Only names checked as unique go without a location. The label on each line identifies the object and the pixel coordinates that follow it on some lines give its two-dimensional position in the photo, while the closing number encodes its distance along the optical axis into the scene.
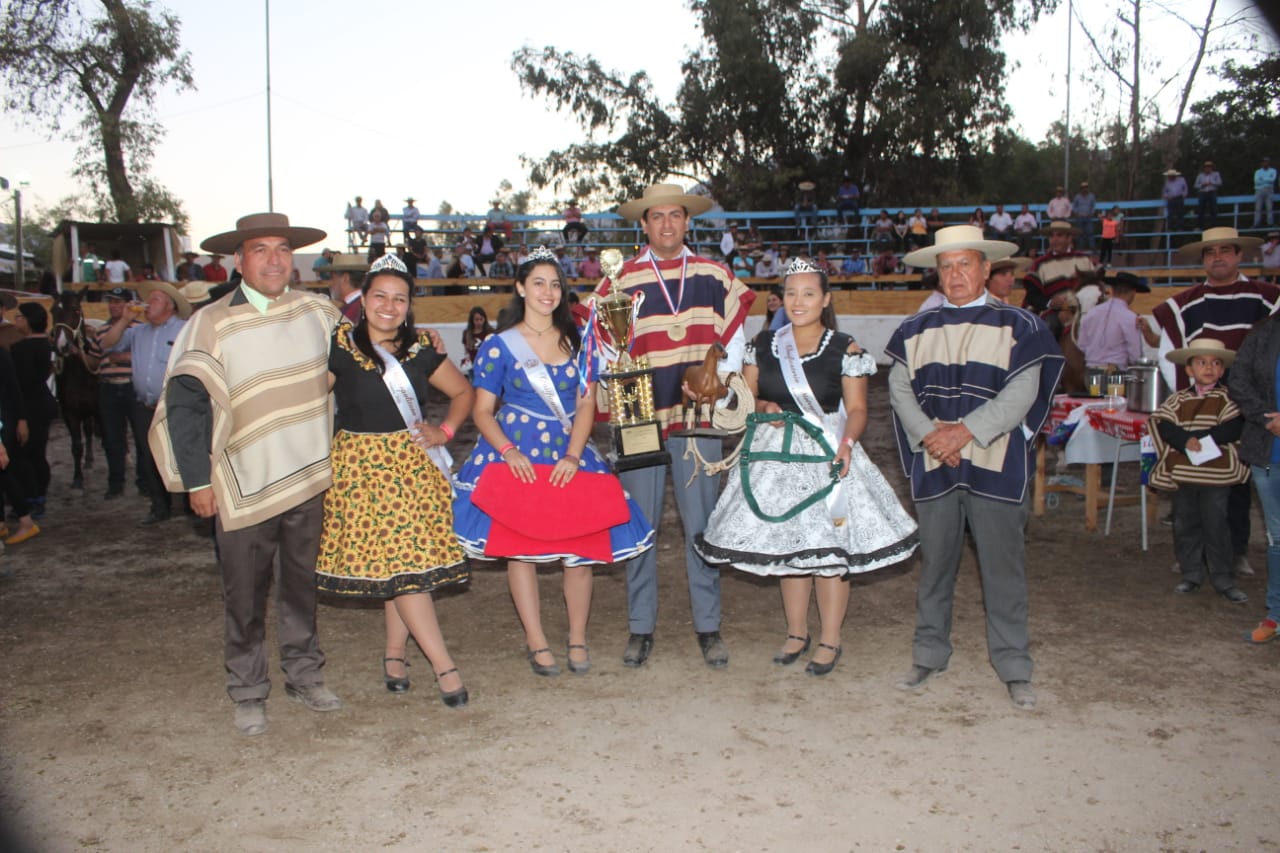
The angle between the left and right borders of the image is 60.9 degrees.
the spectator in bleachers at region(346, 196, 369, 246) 23.47
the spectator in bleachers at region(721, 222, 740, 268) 22.20
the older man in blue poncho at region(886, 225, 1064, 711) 4.56
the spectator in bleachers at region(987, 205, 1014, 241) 21.17
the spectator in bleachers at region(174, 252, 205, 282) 20.68
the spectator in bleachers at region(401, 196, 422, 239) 23.70
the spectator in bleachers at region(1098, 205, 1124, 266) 20.41
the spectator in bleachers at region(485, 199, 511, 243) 24.27
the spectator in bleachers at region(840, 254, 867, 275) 22.45
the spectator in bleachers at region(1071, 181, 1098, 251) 21.12
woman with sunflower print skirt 4.57
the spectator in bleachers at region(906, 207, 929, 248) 21.72
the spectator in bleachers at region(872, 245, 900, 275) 21.45
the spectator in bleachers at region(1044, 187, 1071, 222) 21.02
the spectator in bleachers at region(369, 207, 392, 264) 23.05
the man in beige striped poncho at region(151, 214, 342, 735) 4.29
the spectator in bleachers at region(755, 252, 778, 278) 21.94
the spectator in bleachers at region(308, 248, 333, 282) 21.32
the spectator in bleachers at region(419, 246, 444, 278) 22.62
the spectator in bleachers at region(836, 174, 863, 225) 23.92
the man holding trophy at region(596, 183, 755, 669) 5.20
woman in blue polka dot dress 4.85
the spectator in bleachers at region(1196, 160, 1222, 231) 20.70
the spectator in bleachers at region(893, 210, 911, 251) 22.25
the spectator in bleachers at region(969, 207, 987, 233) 21.46
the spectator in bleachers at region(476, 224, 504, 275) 22.94
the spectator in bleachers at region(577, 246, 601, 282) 22.12
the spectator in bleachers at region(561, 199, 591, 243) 23.36
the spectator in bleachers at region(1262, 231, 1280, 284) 18.92
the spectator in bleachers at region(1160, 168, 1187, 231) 21.27
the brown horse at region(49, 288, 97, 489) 10.46
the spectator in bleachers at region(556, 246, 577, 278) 22.73
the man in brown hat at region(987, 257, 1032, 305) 8.58
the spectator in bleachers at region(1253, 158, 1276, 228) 20.16
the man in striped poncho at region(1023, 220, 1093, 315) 11.60
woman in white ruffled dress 4.88
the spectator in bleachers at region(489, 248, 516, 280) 22.80
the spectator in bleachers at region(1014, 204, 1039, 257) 20.92
